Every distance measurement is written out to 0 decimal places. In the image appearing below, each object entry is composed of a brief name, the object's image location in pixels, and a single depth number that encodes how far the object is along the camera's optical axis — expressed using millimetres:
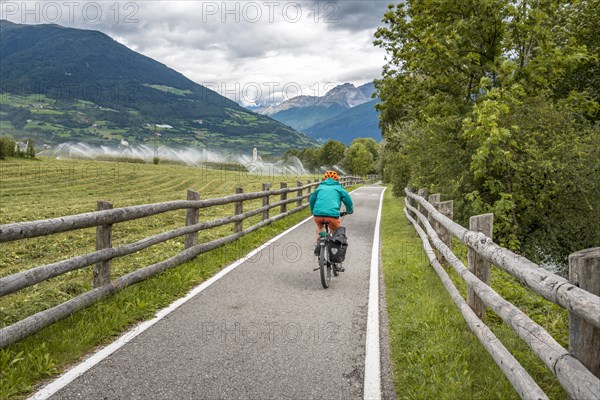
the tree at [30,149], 50672
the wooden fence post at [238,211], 11453
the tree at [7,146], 46844
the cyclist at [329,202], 8281
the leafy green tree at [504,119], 12117
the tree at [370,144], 134400
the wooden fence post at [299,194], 19702
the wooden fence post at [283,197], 16719
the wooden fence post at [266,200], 14347
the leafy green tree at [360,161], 98500
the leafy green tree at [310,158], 140750
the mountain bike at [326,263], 7379
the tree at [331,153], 133125
